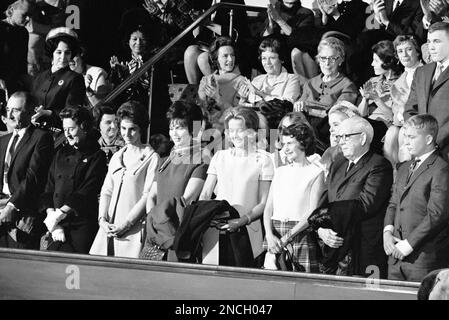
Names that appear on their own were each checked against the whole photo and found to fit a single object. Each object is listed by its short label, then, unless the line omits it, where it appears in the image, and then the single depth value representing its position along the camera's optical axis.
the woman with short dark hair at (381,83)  13.46
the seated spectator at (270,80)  14.34
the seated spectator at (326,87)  13.81
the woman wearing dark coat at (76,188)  15.83
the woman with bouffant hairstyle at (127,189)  15.34
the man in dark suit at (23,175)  16.36
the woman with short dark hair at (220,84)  14.80
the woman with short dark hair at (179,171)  14.83
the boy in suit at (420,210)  12.73
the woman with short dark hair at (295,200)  13.67
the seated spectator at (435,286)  11.99
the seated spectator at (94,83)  16.41
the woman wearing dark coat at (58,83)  16.47
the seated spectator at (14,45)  17.16
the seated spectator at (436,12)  13.37
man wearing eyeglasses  13.20
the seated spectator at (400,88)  13.24
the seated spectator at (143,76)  15.69
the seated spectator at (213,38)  15.03
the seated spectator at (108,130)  15.89
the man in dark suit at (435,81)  13.02
